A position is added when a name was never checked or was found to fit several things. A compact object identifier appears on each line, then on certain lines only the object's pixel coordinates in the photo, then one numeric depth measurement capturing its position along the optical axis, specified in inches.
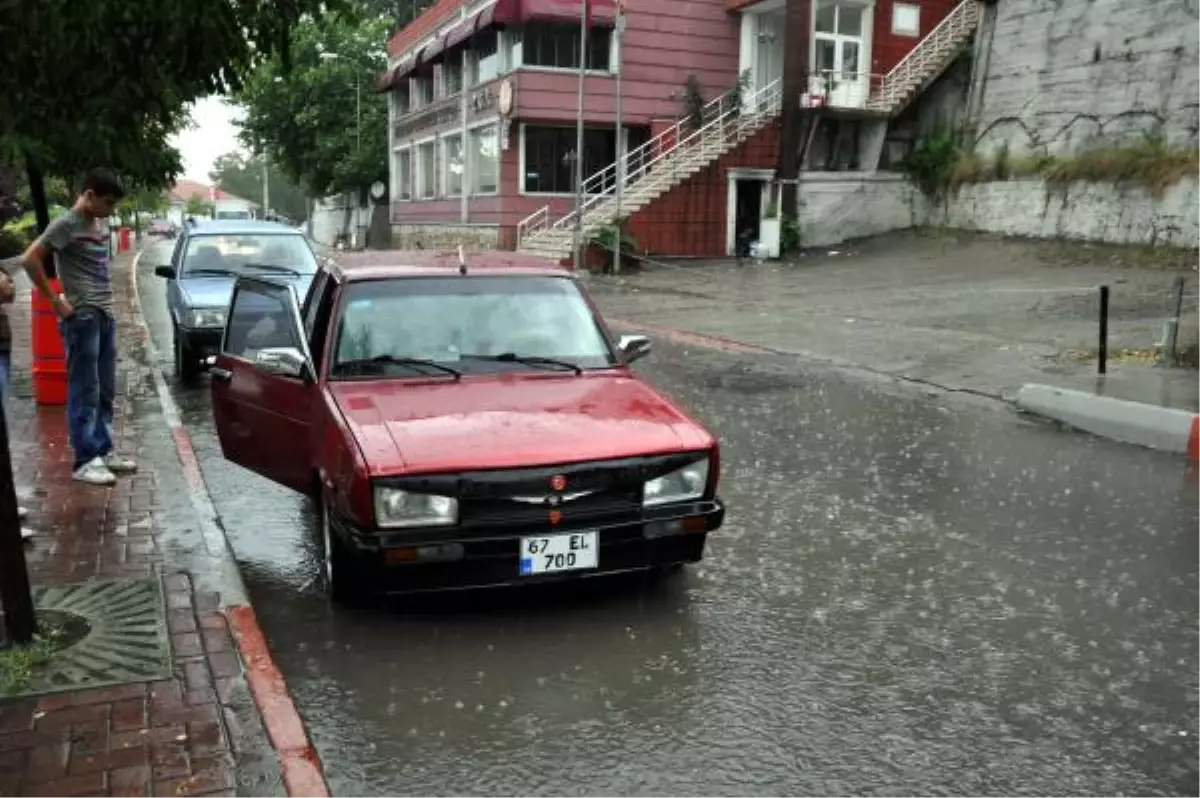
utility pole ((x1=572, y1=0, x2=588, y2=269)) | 1051.7
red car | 175.9
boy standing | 249.1
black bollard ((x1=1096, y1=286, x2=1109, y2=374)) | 446.3
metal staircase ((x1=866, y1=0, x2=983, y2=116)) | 1200.8
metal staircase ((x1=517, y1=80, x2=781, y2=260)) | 1160.2
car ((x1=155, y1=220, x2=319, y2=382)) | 426.9
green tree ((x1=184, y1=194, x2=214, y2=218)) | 4462.8
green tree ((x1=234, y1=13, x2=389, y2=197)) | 1934.1
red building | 1187.3
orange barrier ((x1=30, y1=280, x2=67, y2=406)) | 364.5
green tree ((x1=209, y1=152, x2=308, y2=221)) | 4451.3
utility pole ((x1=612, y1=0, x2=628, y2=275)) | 1093.8
